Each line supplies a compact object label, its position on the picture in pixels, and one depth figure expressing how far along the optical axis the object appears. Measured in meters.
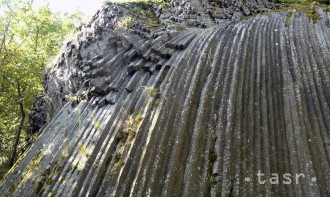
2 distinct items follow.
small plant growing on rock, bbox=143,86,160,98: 7.52
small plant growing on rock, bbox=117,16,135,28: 11.23
